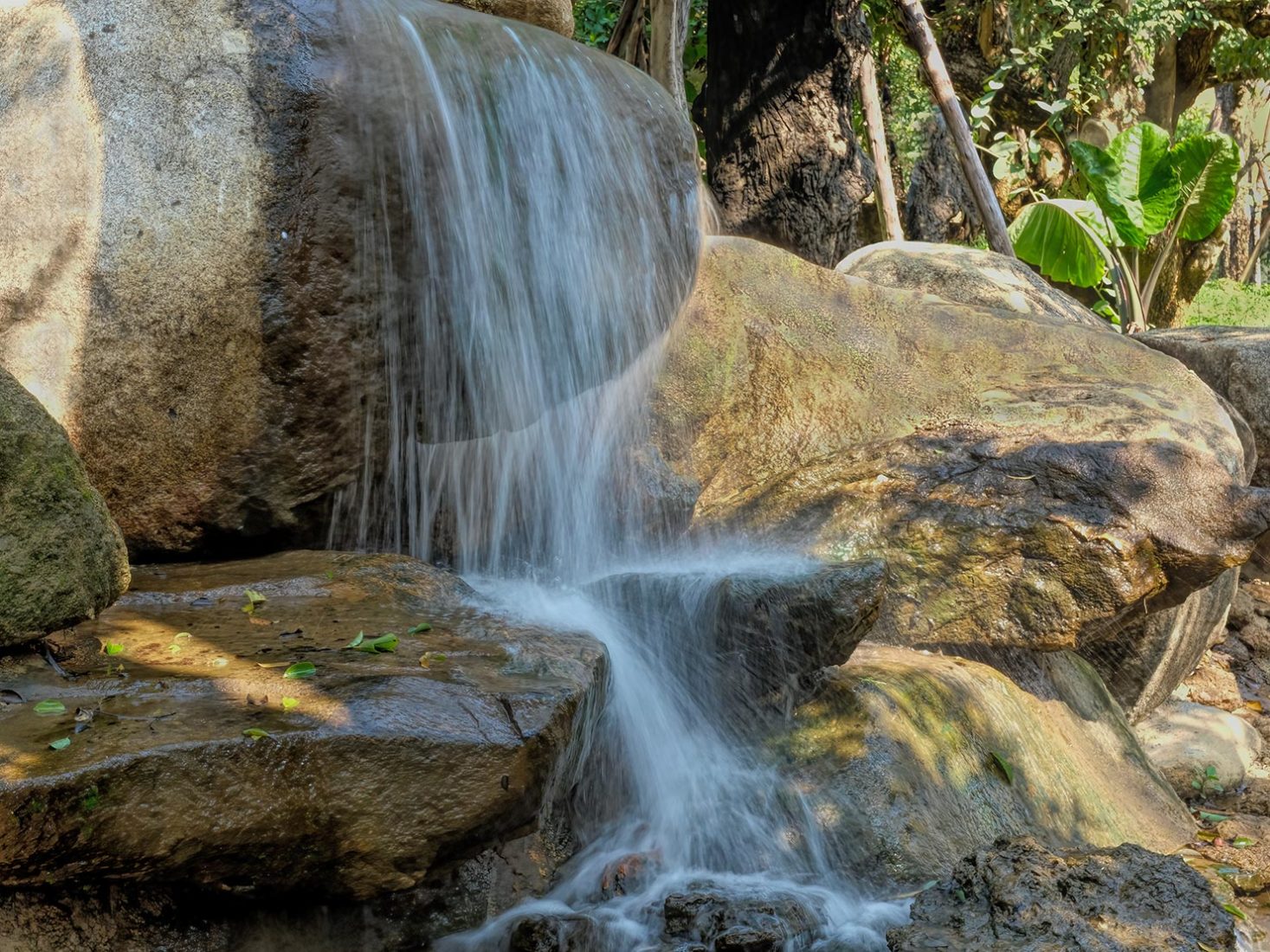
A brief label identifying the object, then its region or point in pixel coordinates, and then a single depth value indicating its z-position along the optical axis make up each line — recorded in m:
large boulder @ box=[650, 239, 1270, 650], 4.88
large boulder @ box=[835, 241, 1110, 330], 7.31
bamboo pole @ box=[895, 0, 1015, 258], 8.95
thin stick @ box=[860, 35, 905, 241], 10.00
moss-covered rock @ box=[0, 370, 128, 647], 2.82
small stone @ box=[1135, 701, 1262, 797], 5.70
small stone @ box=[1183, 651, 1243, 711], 6.75
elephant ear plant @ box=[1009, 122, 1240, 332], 12.84
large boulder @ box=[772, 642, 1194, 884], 3.89
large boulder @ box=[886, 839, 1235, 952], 2.82
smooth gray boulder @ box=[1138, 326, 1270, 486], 8.00
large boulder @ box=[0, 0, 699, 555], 3.72
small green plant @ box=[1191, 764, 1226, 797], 5.66
